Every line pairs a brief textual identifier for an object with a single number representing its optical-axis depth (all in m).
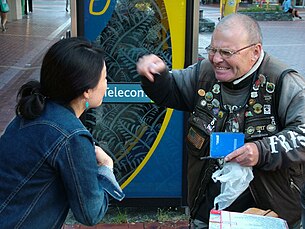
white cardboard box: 1.72
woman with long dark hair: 1.64
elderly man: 1.98
